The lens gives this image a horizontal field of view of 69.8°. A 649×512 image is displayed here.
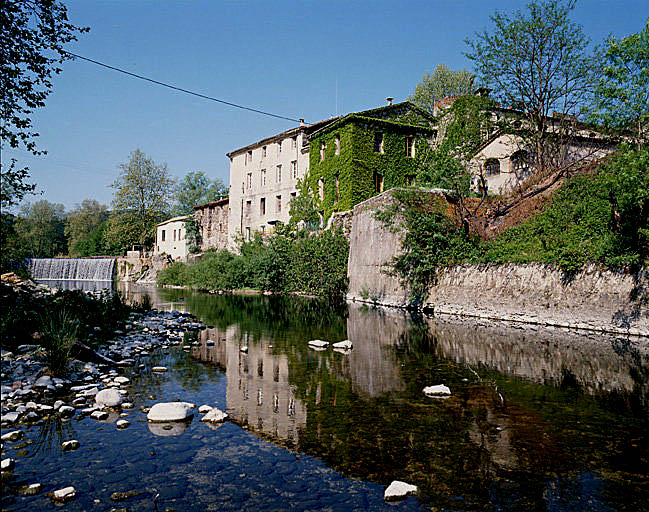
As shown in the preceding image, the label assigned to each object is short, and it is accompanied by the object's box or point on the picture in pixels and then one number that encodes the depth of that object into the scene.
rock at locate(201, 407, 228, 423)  5.18
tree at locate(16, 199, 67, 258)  79.44
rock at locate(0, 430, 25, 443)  4.42
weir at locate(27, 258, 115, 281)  51.72
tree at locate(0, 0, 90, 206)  9.53
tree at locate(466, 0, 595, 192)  25.50
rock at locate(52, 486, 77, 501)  3.33
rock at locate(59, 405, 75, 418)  5.23
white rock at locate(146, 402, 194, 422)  5.14
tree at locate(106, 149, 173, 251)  59.72
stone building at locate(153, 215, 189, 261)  54.22
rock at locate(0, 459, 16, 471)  3.73
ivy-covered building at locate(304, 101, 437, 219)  30.97
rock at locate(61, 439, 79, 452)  4.26
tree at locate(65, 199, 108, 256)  75.06
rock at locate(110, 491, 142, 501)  3.37
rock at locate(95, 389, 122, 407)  5.67
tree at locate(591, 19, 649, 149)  12.98
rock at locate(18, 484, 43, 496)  3.38
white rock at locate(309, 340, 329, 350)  10.16
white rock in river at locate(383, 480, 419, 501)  3.43
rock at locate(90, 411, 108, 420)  5.18
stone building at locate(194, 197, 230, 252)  50.03
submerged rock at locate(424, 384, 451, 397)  6.29
